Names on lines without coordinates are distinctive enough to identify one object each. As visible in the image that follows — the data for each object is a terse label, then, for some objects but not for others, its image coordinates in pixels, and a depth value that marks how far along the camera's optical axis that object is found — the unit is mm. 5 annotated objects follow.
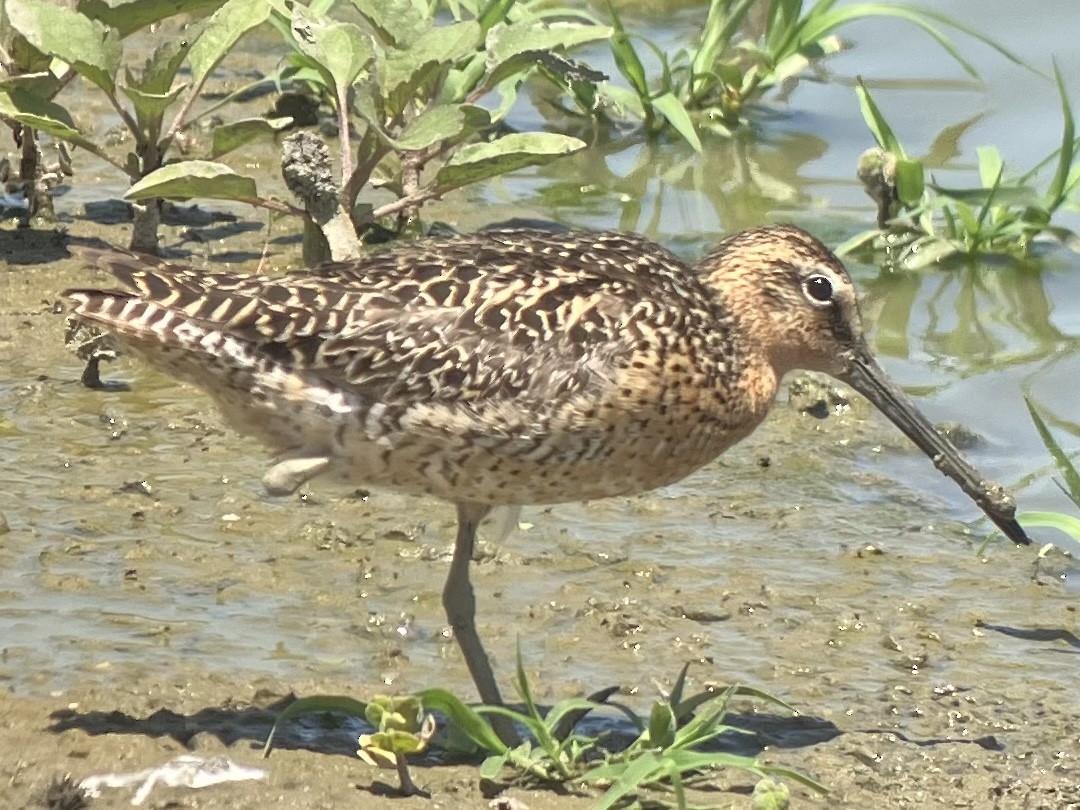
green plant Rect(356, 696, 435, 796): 9227
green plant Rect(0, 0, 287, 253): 14359
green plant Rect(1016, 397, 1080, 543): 11961
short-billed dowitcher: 10320
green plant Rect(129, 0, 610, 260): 14422
